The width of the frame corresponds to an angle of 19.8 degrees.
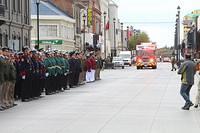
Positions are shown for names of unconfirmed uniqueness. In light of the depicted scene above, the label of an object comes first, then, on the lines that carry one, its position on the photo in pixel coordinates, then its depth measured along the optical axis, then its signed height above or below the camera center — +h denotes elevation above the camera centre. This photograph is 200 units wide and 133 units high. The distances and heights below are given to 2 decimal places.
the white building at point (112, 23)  151.81 +8.17
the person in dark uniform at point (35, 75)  22.56 -0.97
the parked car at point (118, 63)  80.56 -1.78
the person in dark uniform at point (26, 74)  21.52 -0.90
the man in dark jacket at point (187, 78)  18.79 -0.91
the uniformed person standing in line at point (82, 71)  33.78 -1.24
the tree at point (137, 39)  181.50 +3.69
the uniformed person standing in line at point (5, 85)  19.12 -1.18
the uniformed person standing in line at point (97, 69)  40.90 -1.40
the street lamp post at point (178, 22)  72.30 +3.73
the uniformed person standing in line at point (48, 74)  25.42 -1.04
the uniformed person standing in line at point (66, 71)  28.75 -1.04
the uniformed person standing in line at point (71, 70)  30.92 -1.10
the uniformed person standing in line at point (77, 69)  32.25 -1.07
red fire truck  74.81 -0.74
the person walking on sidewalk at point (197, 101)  19.17 -1.70
